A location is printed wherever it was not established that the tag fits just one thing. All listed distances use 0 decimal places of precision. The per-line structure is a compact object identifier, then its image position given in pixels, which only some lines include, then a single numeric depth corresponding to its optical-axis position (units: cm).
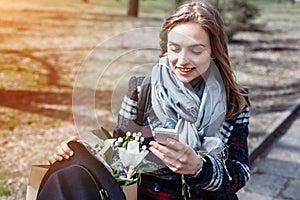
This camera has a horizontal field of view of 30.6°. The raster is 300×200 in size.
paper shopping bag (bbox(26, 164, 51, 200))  185
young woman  190
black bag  171
